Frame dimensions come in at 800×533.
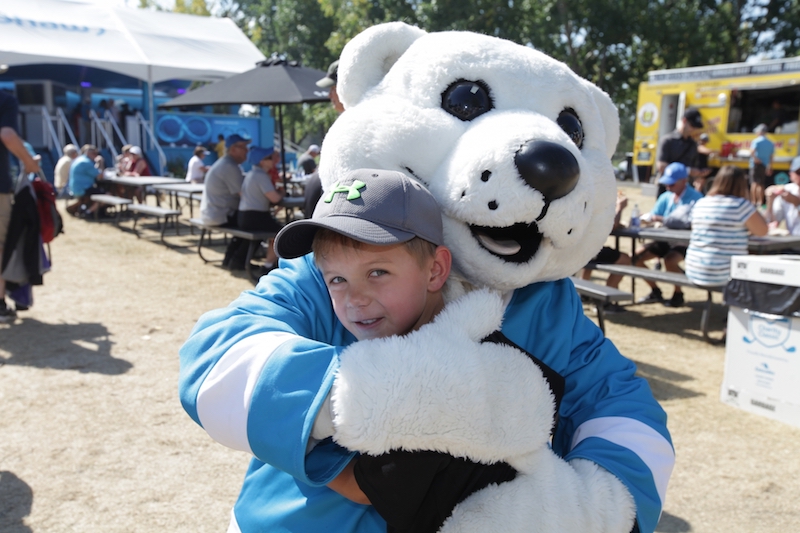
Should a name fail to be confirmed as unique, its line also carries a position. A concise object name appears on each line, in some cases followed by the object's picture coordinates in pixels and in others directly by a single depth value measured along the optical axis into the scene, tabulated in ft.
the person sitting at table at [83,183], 42.50
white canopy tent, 56.49
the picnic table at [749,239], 19.29
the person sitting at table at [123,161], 53.13
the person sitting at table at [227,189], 28.25
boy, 3.40
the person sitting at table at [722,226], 18.16
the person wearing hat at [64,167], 47.80
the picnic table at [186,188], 37.76
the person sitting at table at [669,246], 22.86
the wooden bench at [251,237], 25.64
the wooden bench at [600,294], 16.07
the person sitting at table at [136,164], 50.93
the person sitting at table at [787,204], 24.14
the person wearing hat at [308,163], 51.80
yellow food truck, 47.85
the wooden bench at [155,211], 33.73
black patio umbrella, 27.91
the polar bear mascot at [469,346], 3.26
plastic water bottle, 23.07
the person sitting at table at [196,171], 49.63
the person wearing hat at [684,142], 28.76
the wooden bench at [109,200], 39.22
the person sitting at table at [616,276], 21.64
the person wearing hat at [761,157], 43.19
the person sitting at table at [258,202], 26.58
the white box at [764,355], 12.91
